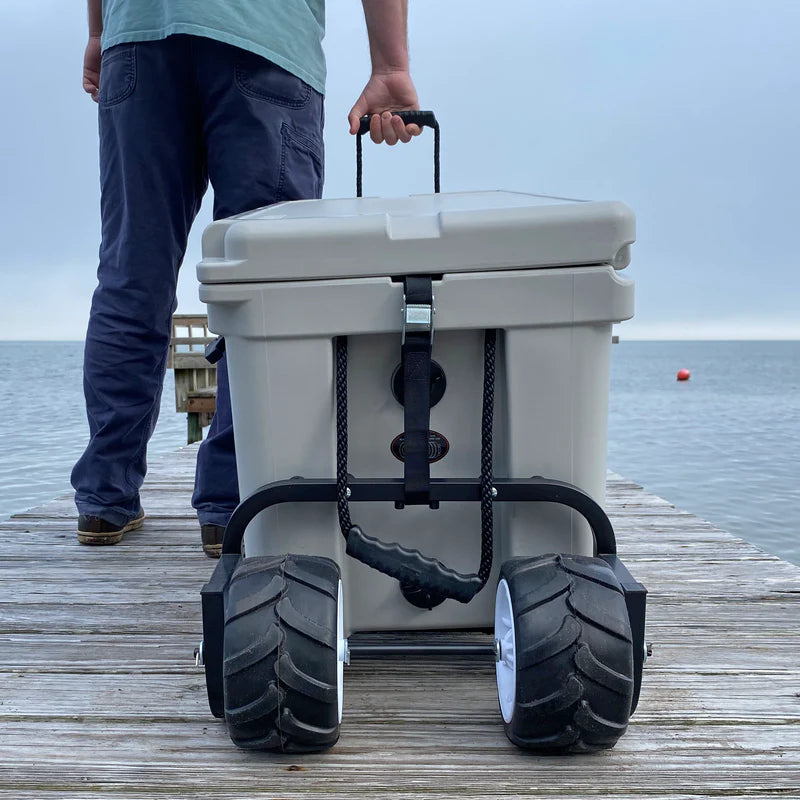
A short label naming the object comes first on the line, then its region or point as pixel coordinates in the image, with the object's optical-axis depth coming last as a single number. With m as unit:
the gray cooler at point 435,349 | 0.90
